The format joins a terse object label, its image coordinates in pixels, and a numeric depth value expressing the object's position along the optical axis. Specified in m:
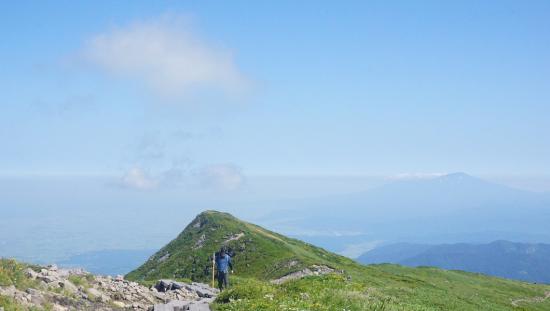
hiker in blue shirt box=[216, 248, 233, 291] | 35.41
